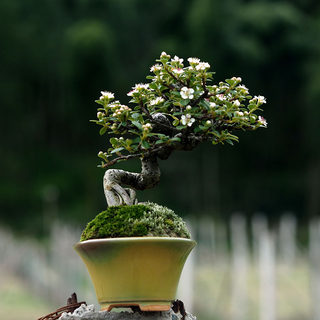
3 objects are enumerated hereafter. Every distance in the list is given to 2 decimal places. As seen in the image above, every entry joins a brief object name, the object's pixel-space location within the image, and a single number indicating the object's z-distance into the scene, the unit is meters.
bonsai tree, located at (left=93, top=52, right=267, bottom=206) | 2.09
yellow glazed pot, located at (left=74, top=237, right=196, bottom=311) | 2.05
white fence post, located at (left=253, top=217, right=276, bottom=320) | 7.49
